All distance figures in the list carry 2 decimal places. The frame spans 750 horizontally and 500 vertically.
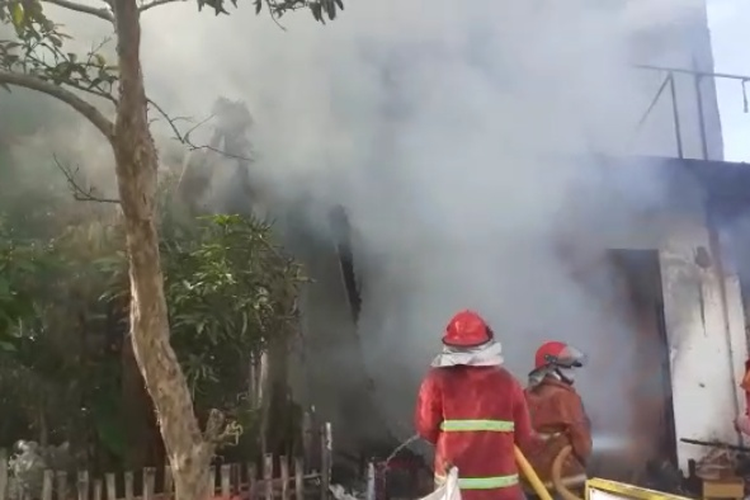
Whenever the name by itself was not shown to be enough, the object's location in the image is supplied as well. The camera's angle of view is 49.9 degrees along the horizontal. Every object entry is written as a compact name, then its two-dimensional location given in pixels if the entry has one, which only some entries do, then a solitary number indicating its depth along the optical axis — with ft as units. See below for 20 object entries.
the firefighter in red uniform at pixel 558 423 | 15.65
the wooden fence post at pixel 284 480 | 15.58
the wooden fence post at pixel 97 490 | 13.93
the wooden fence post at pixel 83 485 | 13.74
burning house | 22.36
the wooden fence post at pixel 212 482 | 14.39
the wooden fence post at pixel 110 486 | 13.82
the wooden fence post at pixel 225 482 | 14.67
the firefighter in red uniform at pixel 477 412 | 12.94
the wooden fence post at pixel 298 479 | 15.79
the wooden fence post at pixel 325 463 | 16.69
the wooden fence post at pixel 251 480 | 15.11
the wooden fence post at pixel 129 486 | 13.97
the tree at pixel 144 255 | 9.39
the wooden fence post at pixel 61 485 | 13.74
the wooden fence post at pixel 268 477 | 15.23
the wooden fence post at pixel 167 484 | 14.52
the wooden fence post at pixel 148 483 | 13.96
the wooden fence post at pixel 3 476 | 13.28
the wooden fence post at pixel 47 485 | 13.60
